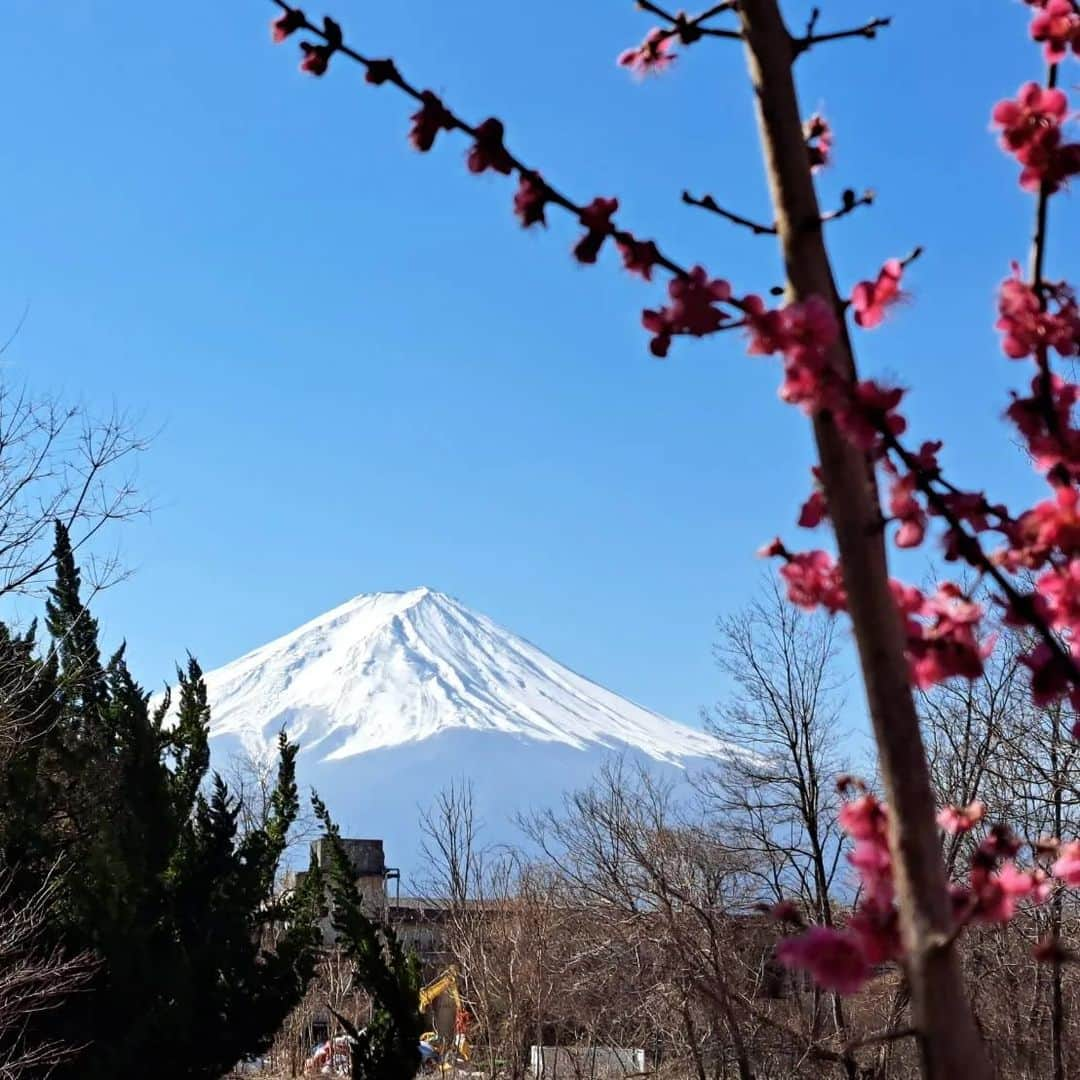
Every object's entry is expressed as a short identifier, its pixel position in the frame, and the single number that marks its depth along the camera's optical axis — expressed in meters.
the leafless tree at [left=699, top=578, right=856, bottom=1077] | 20.58
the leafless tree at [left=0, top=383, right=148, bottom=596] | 14.87
